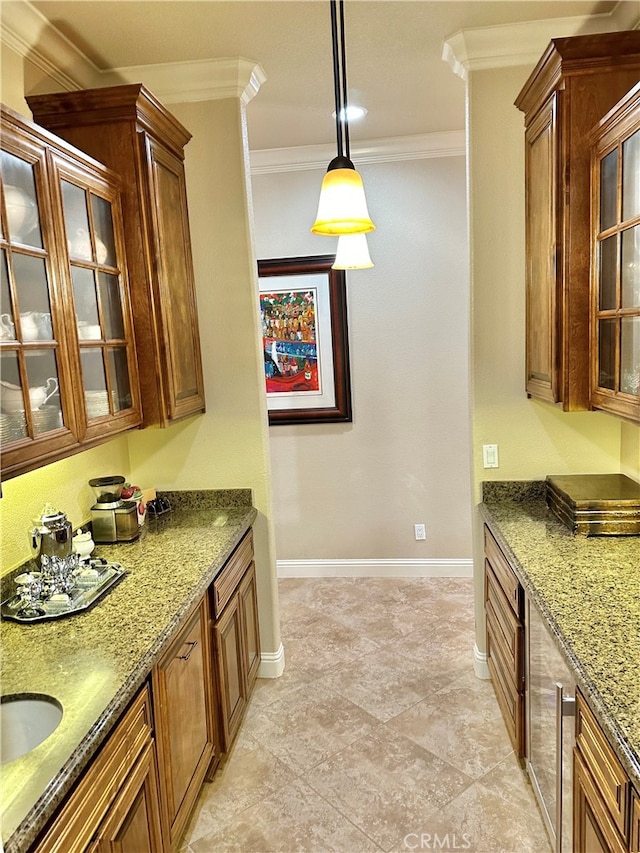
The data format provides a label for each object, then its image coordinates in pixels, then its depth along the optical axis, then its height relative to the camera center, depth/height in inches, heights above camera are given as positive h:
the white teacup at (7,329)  57.0 +3.1
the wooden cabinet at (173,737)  47.6 -41.5
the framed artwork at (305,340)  147.8 +0.5
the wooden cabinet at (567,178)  74.7 +20.2
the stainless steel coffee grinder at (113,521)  89.4 -25.6
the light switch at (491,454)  102.9 -21.7
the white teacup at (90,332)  72.1 +2.9
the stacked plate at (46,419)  61.3 -6.6
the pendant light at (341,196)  73.7 +18.1
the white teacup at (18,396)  57.1 -3.8
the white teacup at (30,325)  60.1 +3.5
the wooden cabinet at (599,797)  43.8 -38.8
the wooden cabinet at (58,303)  58.1 +6.2
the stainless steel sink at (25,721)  51.7 -32.4
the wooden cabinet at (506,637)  79.3 -45.8
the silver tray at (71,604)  66.1 -28.8
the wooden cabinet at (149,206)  80.6 +21.7
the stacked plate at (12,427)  56.2 -6.6
